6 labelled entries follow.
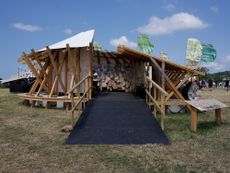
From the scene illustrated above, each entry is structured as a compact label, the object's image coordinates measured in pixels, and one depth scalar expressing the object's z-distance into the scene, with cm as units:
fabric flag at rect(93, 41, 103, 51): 962
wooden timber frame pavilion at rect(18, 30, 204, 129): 700
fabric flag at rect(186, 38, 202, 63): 1145
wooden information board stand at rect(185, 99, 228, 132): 502
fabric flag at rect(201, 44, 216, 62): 1438
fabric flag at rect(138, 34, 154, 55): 930
